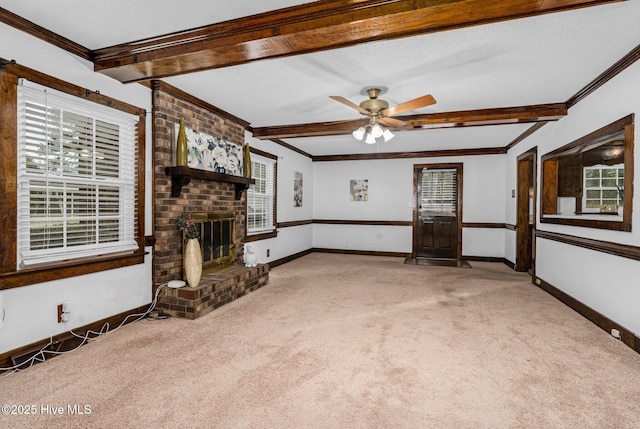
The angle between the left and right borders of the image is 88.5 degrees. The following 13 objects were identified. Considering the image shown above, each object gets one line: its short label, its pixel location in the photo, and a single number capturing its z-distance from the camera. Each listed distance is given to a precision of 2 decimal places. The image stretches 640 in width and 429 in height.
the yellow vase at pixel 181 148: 3.56
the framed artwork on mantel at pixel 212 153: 3.91
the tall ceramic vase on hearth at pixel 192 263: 3.55
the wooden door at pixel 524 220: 5.98
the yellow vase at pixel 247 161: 4.84
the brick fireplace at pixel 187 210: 3.52
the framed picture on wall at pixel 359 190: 7.97
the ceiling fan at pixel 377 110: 3.34
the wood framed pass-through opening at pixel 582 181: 4.09
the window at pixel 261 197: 5.67
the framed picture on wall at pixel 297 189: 7.28
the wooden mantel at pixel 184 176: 3.54
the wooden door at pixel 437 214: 7.38
